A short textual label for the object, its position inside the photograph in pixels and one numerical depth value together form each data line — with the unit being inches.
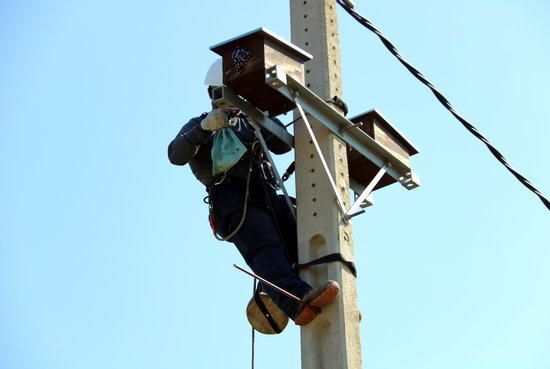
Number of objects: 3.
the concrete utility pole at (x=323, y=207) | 472.0
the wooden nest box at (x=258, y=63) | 504.4
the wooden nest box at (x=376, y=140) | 545.3
